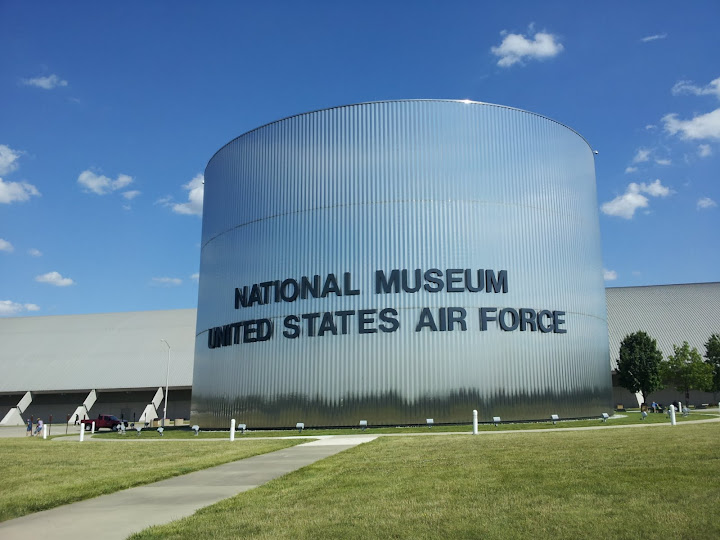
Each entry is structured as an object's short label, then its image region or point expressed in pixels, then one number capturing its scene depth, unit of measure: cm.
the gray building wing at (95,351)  7125
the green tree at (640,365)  5553
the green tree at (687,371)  6209
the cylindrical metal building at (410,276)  3650
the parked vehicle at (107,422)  5089
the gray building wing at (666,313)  7038
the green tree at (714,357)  6306
